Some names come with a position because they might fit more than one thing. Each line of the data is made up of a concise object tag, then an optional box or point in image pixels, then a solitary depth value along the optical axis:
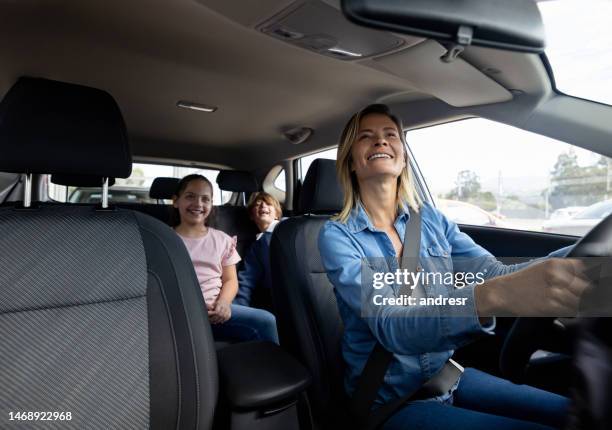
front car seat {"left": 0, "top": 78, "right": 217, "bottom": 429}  1.08
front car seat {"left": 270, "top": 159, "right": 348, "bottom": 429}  1.48
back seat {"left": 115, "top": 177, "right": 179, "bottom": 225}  3.52
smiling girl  2.57
